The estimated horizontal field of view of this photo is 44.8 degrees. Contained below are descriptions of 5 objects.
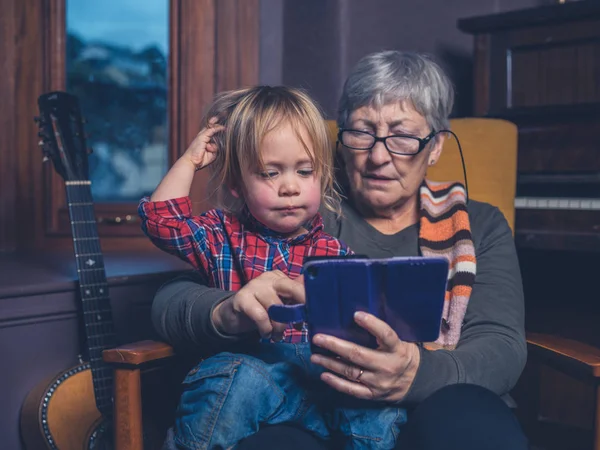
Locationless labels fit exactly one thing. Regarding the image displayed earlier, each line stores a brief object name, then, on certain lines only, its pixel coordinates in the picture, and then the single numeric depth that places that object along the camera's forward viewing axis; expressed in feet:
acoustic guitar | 5.66
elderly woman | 3.66
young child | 3.88
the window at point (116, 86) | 7.81
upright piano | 6.41
